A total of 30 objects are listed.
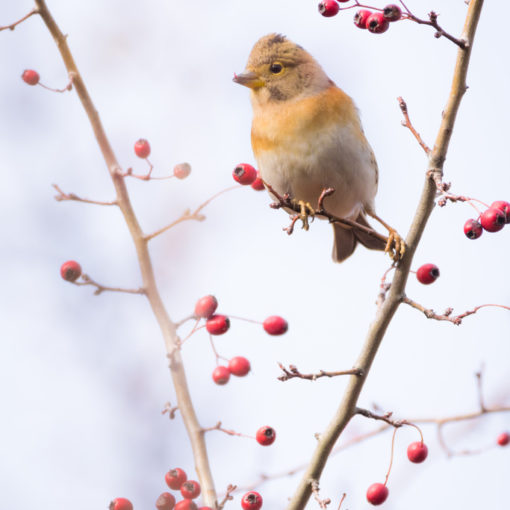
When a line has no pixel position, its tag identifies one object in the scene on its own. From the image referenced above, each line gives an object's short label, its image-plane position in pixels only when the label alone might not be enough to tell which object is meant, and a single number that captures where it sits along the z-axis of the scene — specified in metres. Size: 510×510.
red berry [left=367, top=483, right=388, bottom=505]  4.95
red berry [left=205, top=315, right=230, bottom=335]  5.18
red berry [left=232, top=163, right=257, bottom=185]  5.43
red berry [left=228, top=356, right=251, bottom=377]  5.71
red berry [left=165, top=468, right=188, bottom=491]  5.07
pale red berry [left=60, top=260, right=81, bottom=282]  5.26
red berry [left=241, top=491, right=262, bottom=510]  4.70
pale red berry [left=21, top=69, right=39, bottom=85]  5.97
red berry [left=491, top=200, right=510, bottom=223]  4.26
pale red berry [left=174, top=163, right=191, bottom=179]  5.97
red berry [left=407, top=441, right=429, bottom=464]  5.18
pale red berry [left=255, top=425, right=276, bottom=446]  5.11
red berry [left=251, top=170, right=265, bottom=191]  6.25
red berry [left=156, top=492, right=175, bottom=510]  4.68
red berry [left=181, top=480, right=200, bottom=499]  4.82
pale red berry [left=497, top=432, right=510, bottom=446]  7.11
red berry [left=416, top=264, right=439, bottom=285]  4.97
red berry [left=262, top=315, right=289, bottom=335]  5.57
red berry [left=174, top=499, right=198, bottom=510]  4.57
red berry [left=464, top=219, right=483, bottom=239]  4.25
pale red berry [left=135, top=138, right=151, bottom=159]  6.22
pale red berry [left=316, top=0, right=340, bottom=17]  5.02
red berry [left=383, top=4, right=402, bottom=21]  4.34
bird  6.75
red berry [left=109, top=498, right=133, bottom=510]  4.62
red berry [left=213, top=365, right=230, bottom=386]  5.74
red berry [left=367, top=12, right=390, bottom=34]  4.52
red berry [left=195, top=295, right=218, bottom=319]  5.14
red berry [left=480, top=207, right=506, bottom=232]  4.18
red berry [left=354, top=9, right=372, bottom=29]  4.63
